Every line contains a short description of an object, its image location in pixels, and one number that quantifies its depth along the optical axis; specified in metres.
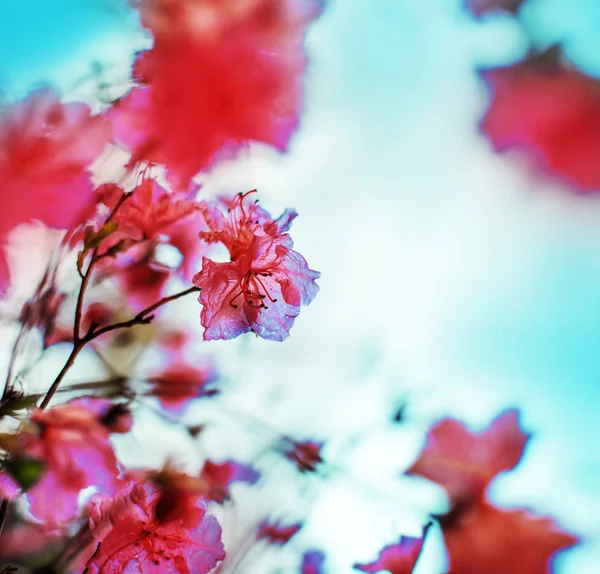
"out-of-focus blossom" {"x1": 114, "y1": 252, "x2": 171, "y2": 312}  0.70
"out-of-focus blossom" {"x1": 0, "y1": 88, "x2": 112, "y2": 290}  0.67
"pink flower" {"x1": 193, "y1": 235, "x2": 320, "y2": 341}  0.65
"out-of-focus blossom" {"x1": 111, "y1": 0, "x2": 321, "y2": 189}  0.69
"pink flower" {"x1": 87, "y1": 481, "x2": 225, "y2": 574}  0.65
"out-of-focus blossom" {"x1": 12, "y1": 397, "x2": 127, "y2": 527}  0.62
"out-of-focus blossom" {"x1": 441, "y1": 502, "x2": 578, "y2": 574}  0.72
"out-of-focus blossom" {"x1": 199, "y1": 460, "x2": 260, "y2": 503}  0.71
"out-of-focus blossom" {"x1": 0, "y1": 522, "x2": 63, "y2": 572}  0.69
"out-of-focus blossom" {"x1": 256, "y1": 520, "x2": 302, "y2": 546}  0.72
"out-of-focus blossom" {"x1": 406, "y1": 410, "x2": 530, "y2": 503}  0.74
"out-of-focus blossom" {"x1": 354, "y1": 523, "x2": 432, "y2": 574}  0.69
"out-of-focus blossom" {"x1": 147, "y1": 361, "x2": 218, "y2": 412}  0.72
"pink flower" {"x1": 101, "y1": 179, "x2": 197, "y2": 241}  0.67
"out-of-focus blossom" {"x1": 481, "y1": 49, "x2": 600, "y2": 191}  0.74
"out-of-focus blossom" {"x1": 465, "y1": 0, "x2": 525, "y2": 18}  0.74
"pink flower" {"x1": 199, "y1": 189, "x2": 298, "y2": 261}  0.66
